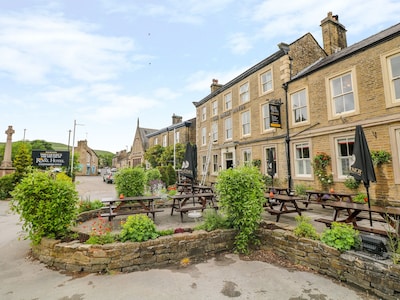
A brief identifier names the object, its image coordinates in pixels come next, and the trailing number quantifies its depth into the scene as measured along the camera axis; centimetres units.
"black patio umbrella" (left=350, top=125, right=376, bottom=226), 453
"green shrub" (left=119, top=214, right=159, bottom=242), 416
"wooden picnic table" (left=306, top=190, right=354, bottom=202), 717
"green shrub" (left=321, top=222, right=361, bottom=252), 346
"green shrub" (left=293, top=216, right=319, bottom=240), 405
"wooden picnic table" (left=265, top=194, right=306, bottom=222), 580
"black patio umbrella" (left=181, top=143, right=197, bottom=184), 799
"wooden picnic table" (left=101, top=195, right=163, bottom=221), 601
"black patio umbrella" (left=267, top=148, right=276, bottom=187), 1142
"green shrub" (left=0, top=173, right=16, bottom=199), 1385
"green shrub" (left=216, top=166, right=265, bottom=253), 462
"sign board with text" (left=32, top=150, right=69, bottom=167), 1337
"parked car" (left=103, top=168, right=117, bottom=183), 2757
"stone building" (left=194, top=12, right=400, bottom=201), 756
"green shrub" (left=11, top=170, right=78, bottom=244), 430
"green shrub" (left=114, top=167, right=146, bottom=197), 851
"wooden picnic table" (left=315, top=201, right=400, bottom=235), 387
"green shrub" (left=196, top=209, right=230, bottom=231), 488
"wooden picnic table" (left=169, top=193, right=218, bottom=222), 615
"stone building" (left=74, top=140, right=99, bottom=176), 5072
